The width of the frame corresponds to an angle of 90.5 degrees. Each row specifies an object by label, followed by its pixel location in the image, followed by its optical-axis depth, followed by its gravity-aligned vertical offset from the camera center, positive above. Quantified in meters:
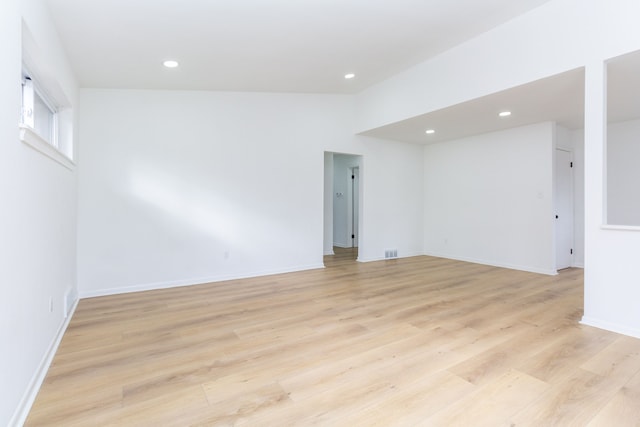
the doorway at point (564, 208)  5.24 +0.12
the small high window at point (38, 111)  2.38 +0.88
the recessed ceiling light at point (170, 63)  3.37 +1.62
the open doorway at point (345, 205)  7.76 +0.24
